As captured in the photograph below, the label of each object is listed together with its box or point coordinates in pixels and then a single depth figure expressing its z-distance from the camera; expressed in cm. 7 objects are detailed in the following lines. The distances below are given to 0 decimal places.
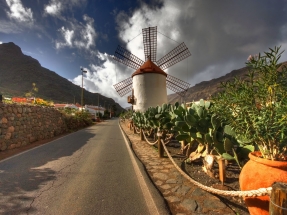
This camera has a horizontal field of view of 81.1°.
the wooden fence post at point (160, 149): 597
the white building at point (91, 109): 6174
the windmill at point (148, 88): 1642
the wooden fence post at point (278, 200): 144
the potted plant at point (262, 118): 196
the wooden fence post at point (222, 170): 348
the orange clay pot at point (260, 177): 193
